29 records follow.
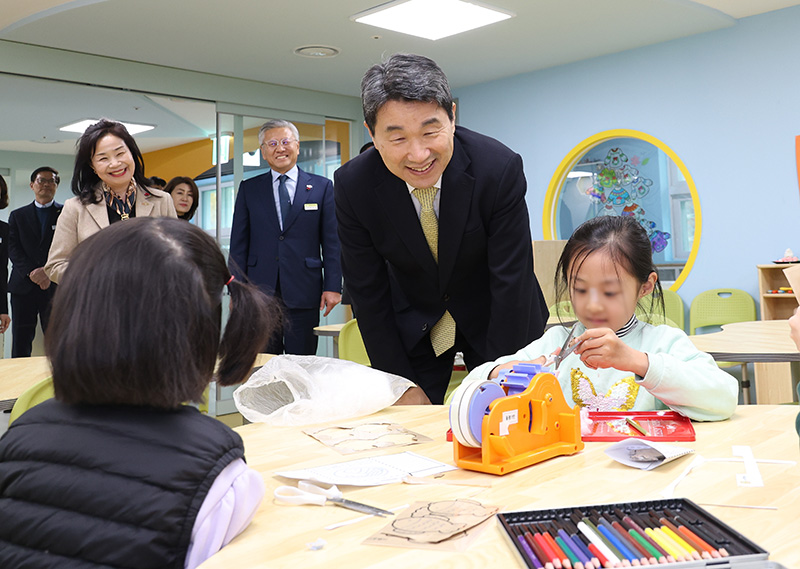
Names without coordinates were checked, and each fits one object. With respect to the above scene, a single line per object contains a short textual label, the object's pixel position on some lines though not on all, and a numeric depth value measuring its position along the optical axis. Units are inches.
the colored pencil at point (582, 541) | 27.0
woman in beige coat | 115.5
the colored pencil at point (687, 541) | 27.4
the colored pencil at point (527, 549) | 27.6
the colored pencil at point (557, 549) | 27.2
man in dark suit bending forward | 70.9
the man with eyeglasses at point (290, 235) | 171.0
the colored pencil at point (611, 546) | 27.1
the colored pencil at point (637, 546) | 27.0
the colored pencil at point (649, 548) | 27.1
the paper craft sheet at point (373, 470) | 41.1
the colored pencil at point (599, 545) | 27.1
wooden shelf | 198.1
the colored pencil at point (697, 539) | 27.4
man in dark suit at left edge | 203.2
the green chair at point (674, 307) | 220.5
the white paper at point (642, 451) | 42.3
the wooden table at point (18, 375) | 84.6
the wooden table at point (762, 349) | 94.4
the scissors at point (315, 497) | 36.6
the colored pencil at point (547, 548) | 27.3
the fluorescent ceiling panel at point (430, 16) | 189.6
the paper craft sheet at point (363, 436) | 50.9
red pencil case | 49.5
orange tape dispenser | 42.6
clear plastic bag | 59.7
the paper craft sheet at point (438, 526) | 31.5
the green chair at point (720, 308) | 209.2
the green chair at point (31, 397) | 61.5
